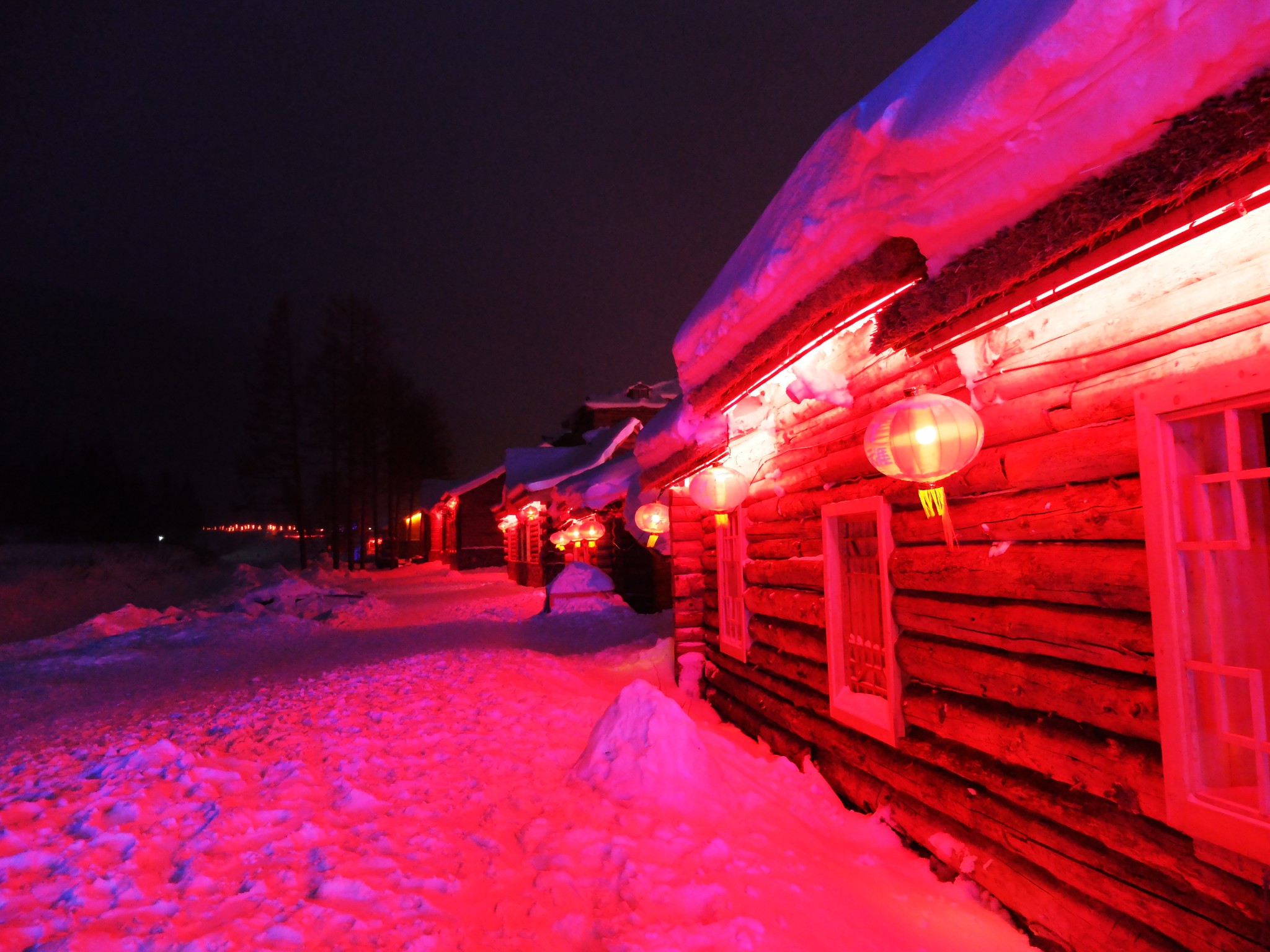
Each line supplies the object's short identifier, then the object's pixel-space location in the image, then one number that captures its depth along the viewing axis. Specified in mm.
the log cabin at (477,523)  37906
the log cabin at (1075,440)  2266
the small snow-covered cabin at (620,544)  18266
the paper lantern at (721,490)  6918
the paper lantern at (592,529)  18578
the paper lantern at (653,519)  11734
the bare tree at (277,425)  34469
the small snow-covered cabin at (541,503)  23766
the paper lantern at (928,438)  3354
